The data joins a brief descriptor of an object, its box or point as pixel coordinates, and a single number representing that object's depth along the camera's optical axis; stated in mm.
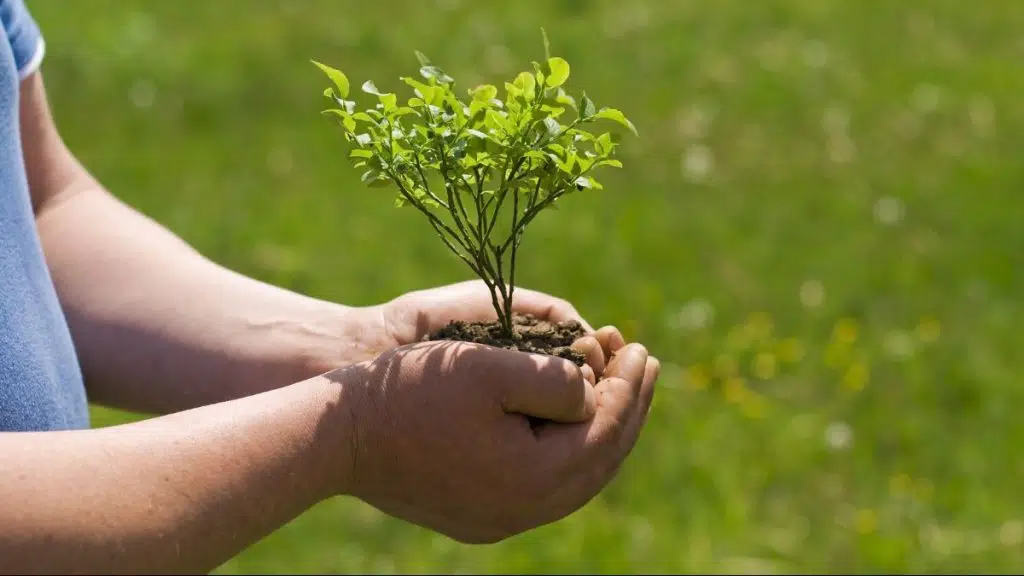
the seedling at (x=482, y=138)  1813
